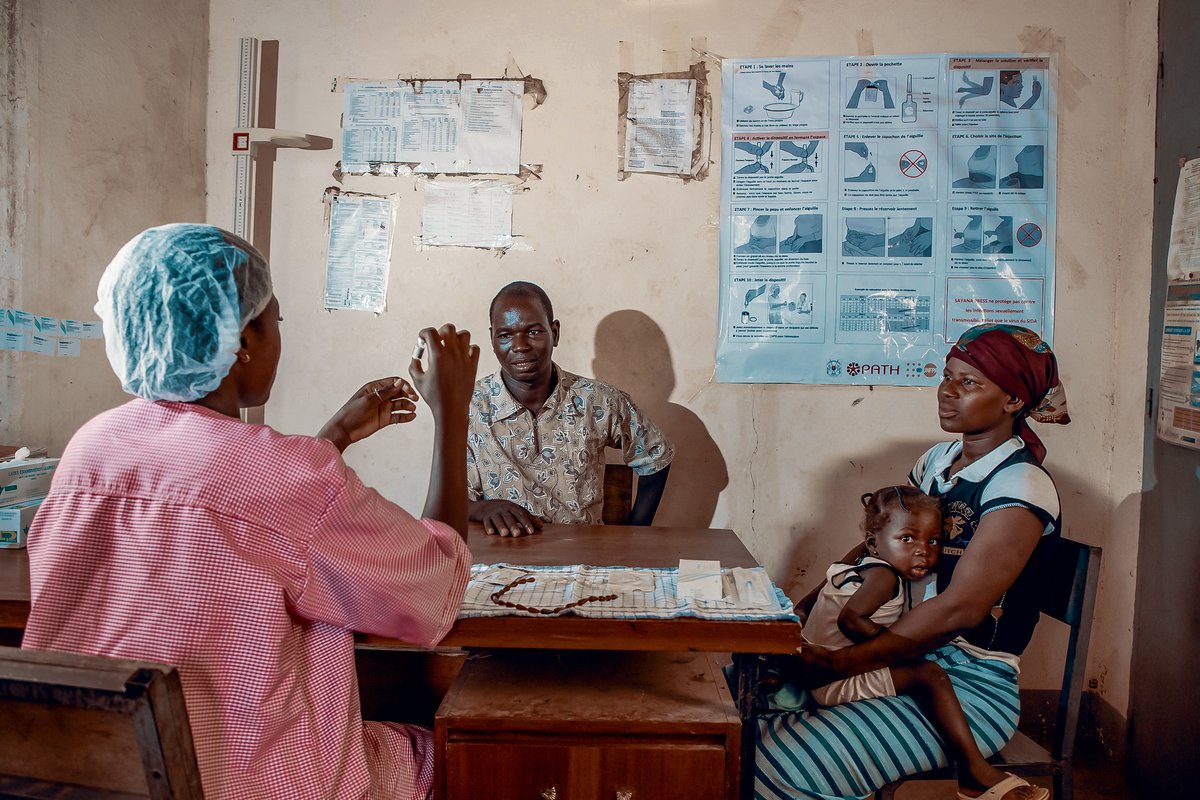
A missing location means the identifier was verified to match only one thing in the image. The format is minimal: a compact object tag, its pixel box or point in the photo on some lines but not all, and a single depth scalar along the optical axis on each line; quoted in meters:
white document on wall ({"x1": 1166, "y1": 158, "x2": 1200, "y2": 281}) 2.55
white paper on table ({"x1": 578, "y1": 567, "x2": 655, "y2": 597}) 1.65
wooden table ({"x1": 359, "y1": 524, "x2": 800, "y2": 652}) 1.44
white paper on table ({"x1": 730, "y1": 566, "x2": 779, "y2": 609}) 1.54
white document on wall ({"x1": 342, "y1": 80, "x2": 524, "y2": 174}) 3.30
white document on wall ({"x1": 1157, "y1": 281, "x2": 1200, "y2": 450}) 2.51
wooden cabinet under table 1.46
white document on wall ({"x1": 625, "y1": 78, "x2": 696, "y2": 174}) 3.23
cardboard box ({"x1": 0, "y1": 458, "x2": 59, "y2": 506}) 1.86
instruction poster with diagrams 3.13
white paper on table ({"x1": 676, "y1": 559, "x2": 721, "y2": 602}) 1.60
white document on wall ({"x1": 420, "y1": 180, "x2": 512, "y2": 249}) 3.32
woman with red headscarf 1.75
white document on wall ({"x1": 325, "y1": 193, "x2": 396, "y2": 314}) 3.38
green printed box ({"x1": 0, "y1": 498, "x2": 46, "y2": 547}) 1.85
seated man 2.79
